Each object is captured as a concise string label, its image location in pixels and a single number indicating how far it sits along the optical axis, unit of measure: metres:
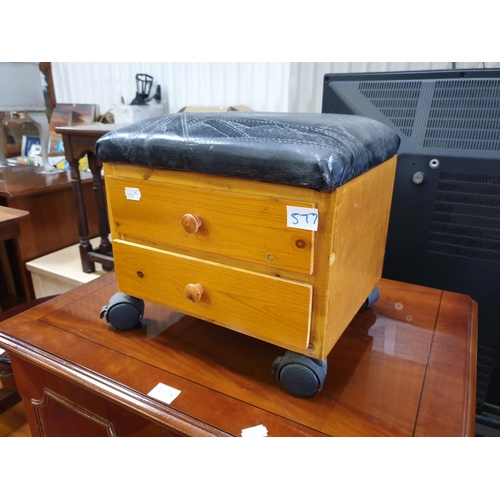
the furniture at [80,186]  1.28
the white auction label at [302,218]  0.51
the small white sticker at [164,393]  0.58
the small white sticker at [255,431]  0.52
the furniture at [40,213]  1.61
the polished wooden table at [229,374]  0.55
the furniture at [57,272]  1.51
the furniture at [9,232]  1.30
